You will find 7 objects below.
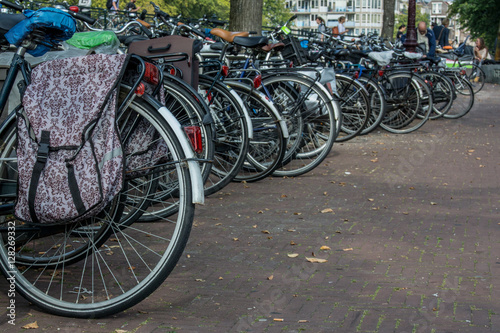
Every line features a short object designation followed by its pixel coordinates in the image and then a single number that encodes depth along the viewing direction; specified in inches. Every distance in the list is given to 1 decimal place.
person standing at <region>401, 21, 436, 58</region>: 705.0
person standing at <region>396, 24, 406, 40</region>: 974.4
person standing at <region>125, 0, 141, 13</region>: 611.0
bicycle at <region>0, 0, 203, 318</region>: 125.0
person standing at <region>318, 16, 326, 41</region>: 602.9
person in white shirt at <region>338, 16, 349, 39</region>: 879.9
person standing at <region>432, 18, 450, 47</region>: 847.4
